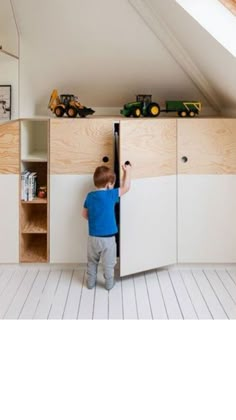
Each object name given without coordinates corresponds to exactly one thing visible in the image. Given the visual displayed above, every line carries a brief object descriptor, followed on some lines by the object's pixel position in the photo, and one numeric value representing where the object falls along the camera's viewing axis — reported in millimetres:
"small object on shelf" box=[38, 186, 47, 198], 3684
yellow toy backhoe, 3607
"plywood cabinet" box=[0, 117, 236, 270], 3467
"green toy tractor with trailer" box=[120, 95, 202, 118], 3656
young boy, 3246
